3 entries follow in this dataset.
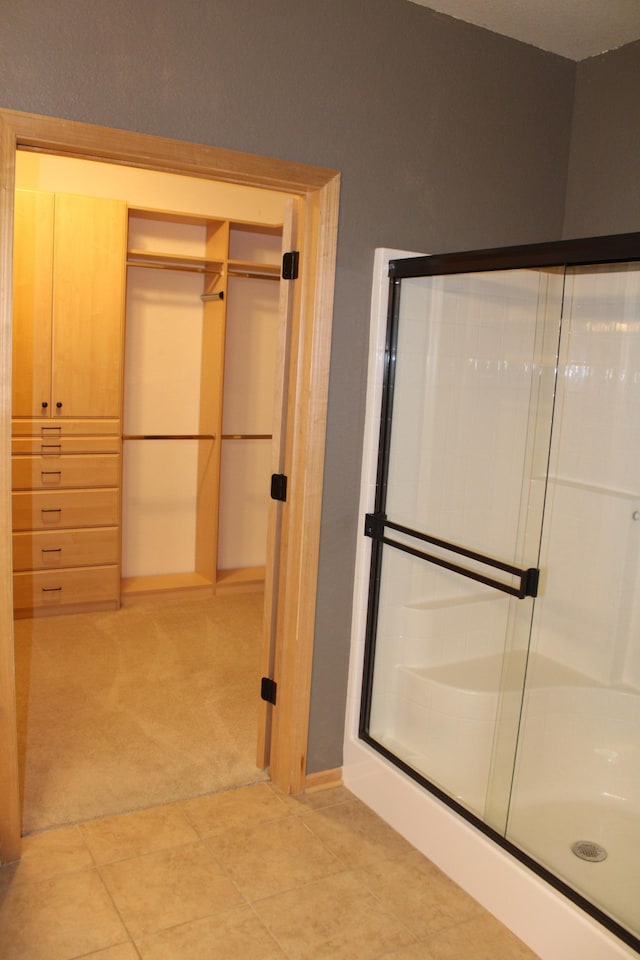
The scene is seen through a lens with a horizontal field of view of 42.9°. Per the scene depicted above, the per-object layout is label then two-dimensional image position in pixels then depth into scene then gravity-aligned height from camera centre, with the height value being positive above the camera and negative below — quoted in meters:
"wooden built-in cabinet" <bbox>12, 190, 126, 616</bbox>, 3.97 -0.14
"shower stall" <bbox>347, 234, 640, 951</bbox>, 2.25 -0.50
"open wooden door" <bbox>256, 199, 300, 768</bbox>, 2.60 -0.30
